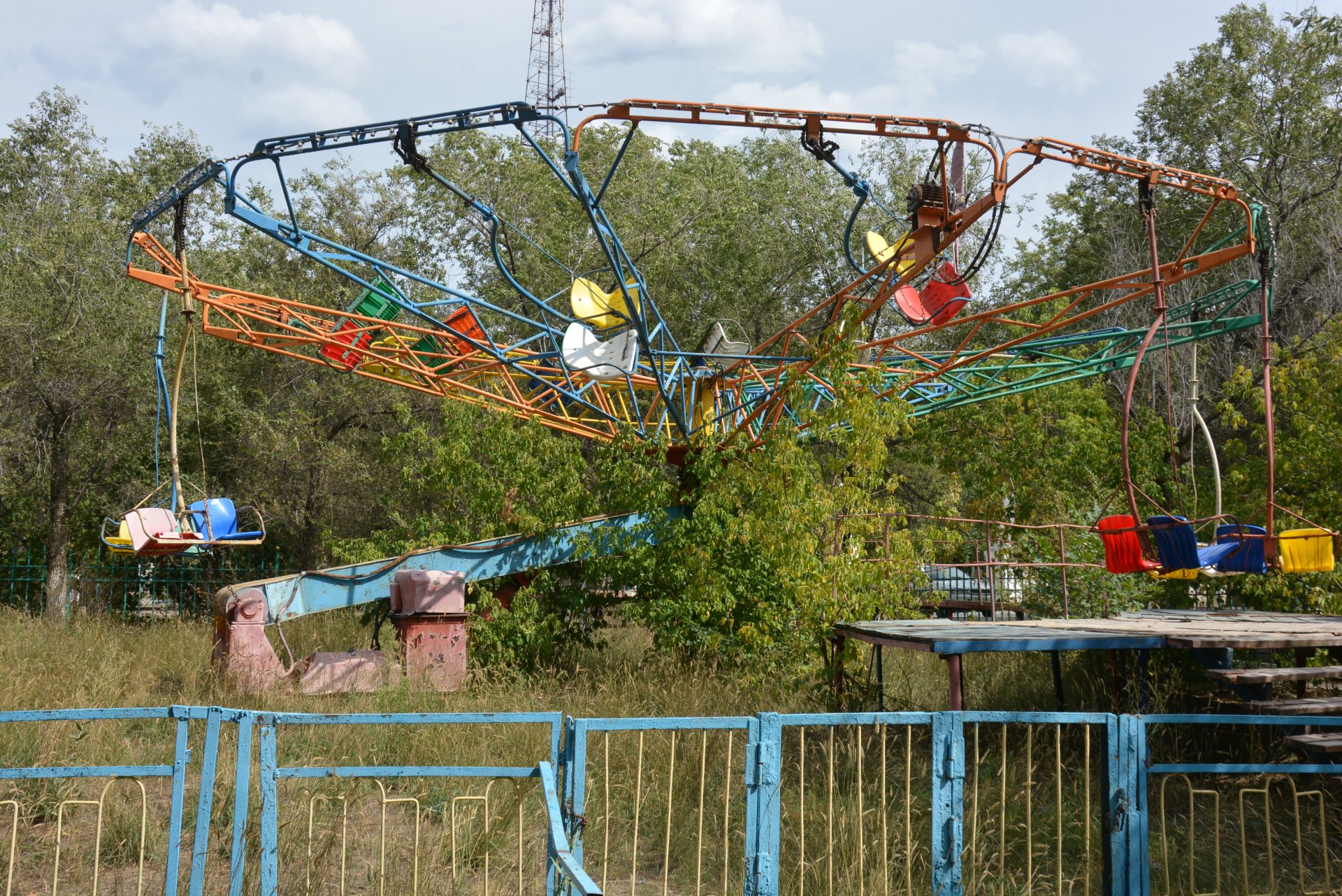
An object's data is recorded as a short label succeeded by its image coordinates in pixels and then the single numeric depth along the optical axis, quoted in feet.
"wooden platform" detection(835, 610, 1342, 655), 28.02
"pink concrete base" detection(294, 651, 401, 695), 35.70
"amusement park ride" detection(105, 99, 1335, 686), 29.78
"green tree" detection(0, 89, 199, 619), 56.18
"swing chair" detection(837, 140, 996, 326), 31.83
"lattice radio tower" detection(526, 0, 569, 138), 130.62
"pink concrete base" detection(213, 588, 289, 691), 36.06
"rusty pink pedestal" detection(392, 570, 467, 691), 38.11
